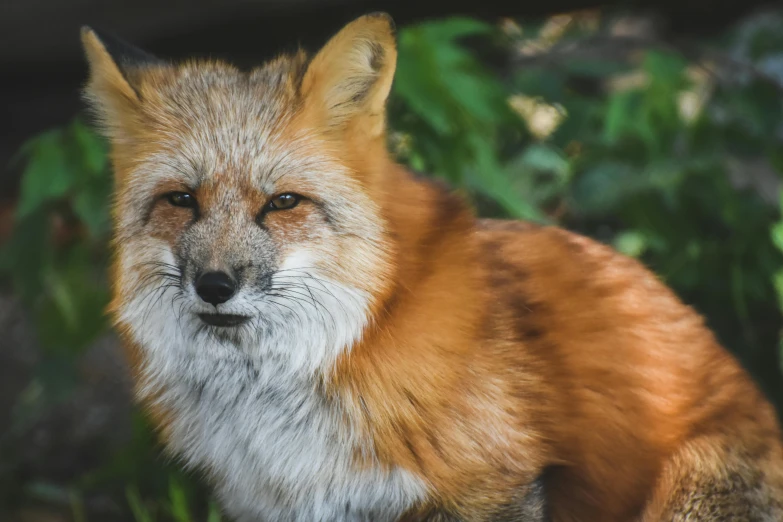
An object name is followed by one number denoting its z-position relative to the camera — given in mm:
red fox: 4594
